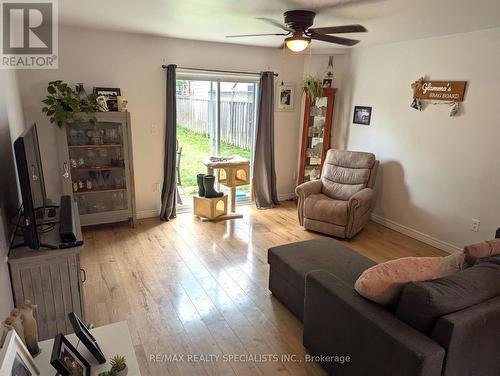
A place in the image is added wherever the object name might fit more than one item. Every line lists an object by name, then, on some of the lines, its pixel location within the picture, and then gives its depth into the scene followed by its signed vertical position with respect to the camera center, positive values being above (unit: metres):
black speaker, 2.04 -0.81
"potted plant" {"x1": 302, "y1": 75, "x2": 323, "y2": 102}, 4.79 +0.30
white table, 1.27 -1.00
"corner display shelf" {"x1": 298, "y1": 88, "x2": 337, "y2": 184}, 4.98 -0.39
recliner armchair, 3.93 -1.07
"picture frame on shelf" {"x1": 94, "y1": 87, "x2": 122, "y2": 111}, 3.89 +0.06
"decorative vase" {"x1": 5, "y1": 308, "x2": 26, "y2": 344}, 1.19 -0.80
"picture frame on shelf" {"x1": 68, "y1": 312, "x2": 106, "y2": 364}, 1.24 -0.90
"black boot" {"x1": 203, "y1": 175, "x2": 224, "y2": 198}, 4.44 -1.08
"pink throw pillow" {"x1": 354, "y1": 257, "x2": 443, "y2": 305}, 1.65 -0.82
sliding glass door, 4.69 -0.27
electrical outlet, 3.49 -1.14
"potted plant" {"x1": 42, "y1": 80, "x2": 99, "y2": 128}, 3.50 -0.08
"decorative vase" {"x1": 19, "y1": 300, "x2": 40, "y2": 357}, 1.26 -0.87
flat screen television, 1.69 -0.48
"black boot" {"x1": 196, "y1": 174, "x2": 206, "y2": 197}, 4.48 -1.08
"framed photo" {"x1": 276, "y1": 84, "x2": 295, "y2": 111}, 5.11 +0.16
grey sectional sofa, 1.41 -0.97
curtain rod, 4.29 +0.45
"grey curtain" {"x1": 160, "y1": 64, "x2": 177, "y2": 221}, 4.21 -0.68
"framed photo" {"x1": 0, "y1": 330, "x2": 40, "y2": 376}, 0.99 -0.82
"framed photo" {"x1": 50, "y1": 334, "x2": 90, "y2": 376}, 1.11 -0.90
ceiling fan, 2.69 +0.63
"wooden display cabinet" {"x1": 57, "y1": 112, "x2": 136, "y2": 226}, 3.82 -0.81
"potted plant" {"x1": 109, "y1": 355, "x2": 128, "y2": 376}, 1.24 -0.98
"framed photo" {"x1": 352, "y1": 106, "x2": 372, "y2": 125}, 4.60 -0.06
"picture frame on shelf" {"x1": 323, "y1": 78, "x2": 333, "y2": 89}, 4.93 +0.38
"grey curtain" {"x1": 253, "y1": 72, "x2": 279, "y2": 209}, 4.86 -0.67
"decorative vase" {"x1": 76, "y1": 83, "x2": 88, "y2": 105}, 3.71 +0.06
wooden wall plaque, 3.51 +0.25
